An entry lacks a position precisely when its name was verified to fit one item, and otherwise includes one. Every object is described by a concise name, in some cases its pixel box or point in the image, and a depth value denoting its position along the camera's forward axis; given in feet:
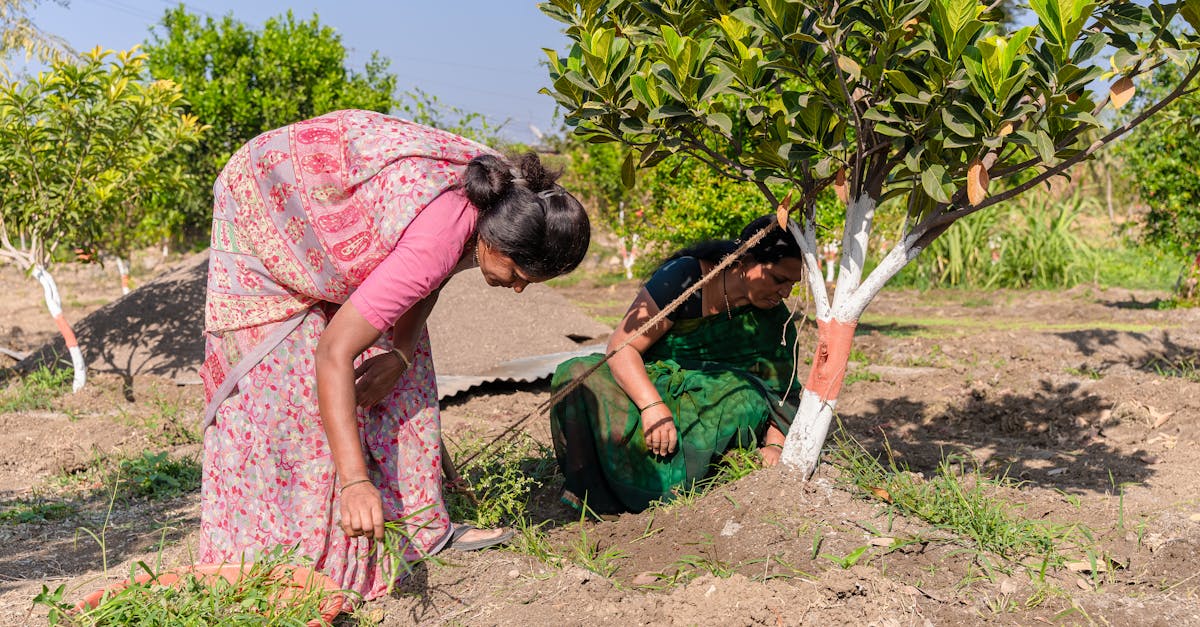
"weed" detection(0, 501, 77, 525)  12.19
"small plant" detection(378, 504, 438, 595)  7.93
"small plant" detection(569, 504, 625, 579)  9.09
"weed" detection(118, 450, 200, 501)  13.25
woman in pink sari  7.30
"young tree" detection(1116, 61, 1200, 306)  27.20
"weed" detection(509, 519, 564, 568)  9.23
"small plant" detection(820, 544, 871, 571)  8.68
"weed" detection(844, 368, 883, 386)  20.06
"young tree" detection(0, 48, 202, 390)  18.45
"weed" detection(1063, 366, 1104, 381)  19.62
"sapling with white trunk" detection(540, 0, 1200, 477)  7.42
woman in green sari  10.64
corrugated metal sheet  18.57
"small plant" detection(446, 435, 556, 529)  10.06
